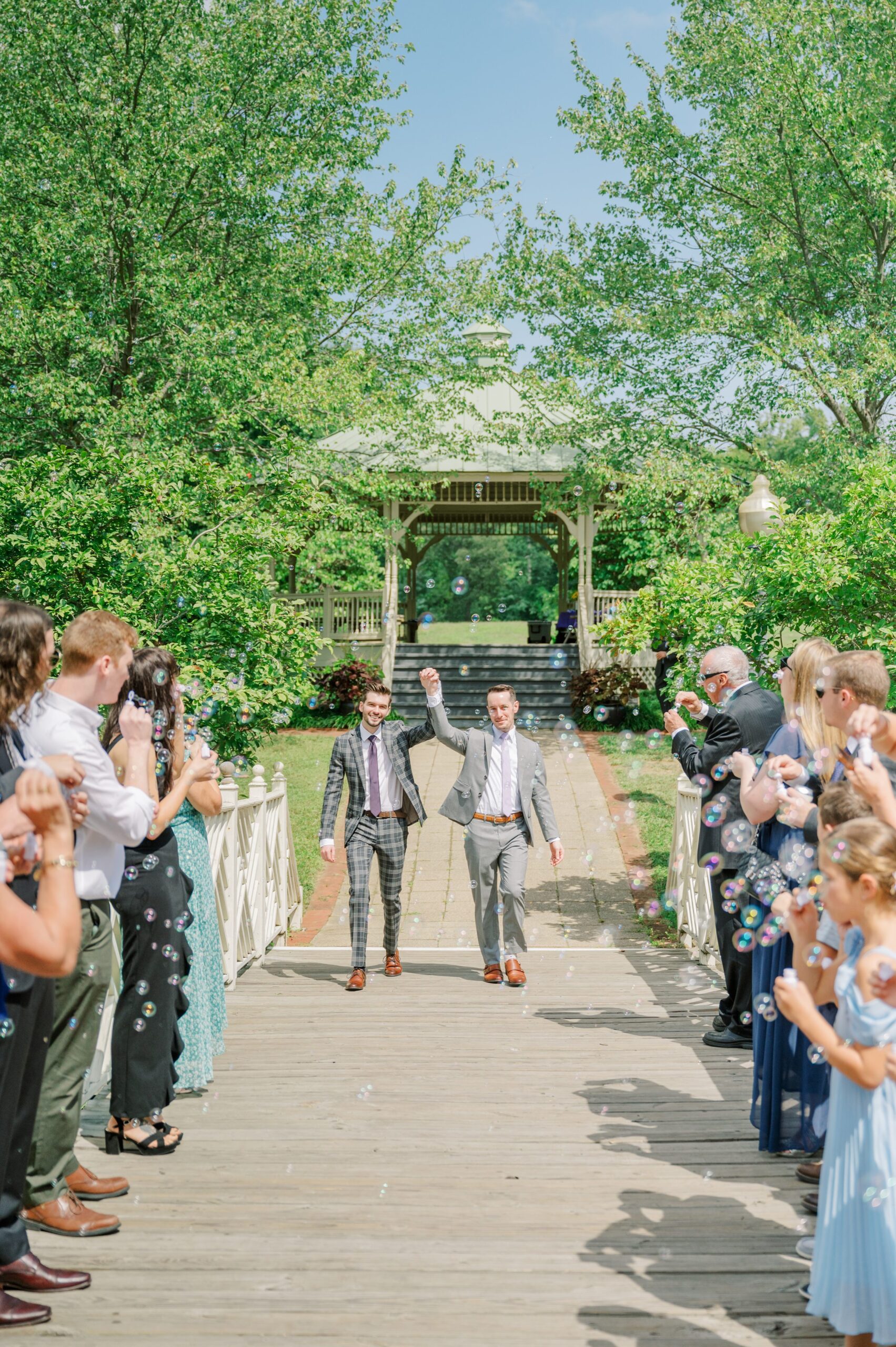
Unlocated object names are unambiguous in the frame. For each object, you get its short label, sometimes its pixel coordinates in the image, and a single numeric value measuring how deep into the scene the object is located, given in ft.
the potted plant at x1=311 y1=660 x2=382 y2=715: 66.69
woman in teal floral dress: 16.61
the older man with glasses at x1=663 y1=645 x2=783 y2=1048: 18.78
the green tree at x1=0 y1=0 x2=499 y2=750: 34.96
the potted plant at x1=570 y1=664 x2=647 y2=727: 64.80
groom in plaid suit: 25.23
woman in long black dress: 14.62
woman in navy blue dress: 14.12
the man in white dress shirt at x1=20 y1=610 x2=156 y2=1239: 11.80
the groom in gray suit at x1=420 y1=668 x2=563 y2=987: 25.22
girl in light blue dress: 9.19
